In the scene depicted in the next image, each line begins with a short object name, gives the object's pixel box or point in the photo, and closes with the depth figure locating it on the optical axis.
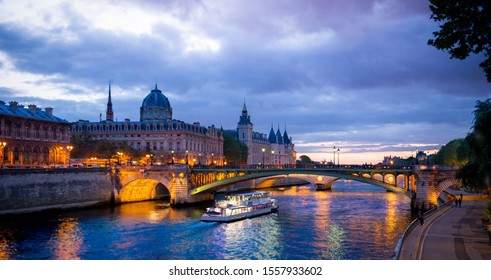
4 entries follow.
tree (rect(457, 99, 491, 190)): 29.19
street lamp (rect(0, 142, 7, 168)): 68.97
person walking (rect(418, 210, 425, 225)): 39.09
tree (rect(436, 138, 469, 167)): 95.12
